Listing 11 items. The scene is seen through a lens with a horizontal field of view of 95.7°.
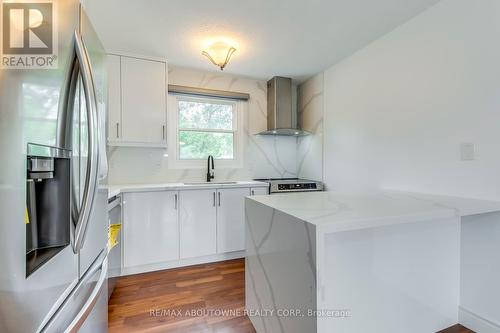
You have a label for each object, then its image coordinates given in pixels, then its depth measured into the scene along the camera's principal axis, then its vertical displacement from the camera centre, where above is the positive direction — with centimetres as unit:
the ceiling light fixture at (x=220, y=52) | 224 +113
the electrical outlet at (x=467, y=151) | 154 +9
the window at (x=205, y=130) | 304 +49
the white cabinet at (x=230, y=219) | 269 -65
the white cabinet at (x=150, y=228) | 231 -65
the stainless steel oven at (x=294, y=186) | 290 -28
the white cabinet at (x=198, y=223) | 254 -66
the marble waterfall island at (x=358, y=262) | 101 -56
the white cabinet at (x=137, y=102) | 245 +72
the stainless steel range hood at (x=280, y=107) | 321 +84
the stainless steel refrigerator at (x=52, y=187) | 49 -6
